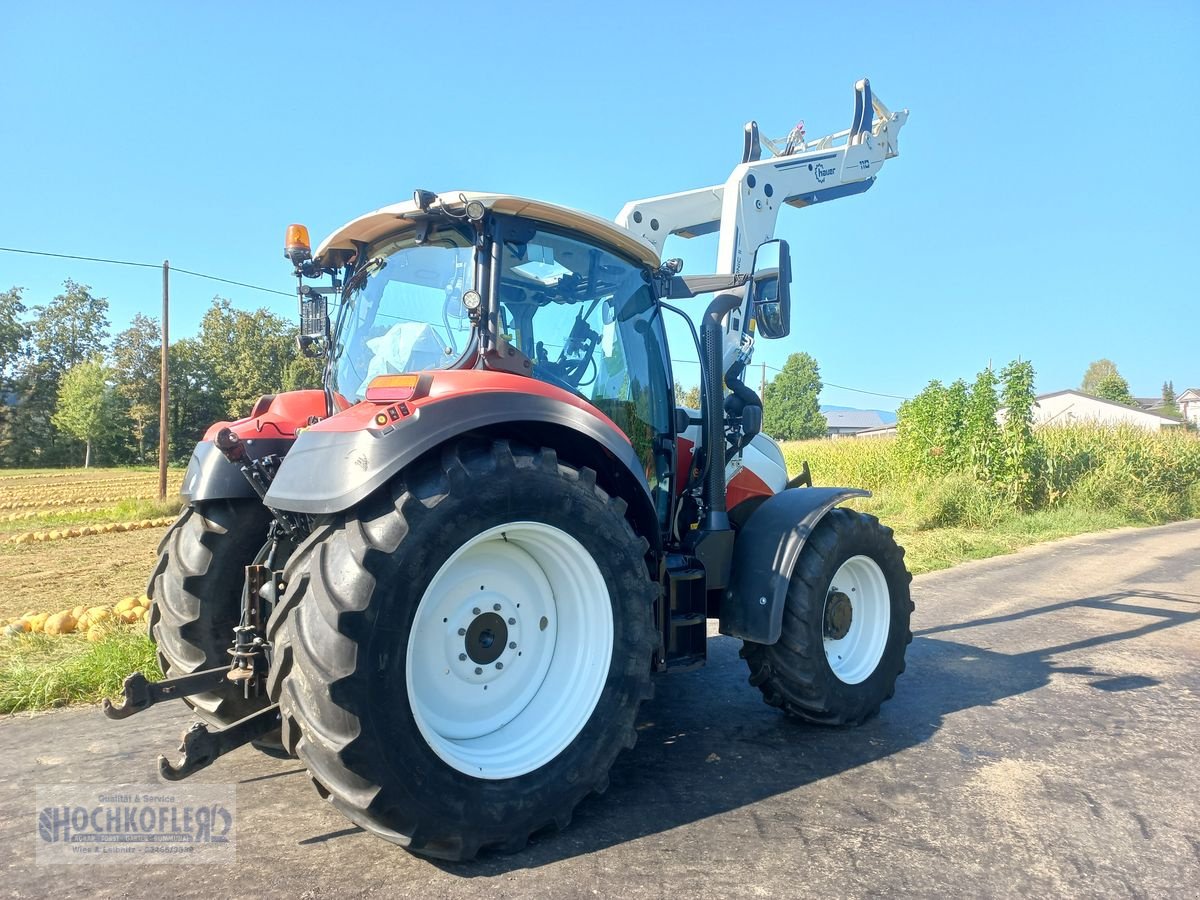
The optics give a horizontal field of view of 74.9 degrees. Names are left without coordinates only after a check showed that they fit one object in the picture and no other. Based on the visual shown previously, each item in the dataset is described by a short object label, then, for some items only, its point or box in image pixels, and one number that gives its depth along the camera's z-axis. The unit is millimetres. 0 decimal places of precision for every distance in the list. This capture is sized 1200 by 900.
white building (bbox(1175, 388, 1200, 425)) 82062
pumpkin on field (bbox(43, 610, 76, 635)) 6094
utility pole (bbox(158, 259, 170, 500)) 19188
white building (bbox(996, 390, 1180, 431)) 48781
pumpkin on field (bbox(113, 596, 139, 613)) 6670
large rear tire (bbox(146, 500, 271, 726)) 3340
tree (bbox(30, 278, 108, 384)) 60438
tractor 2393
